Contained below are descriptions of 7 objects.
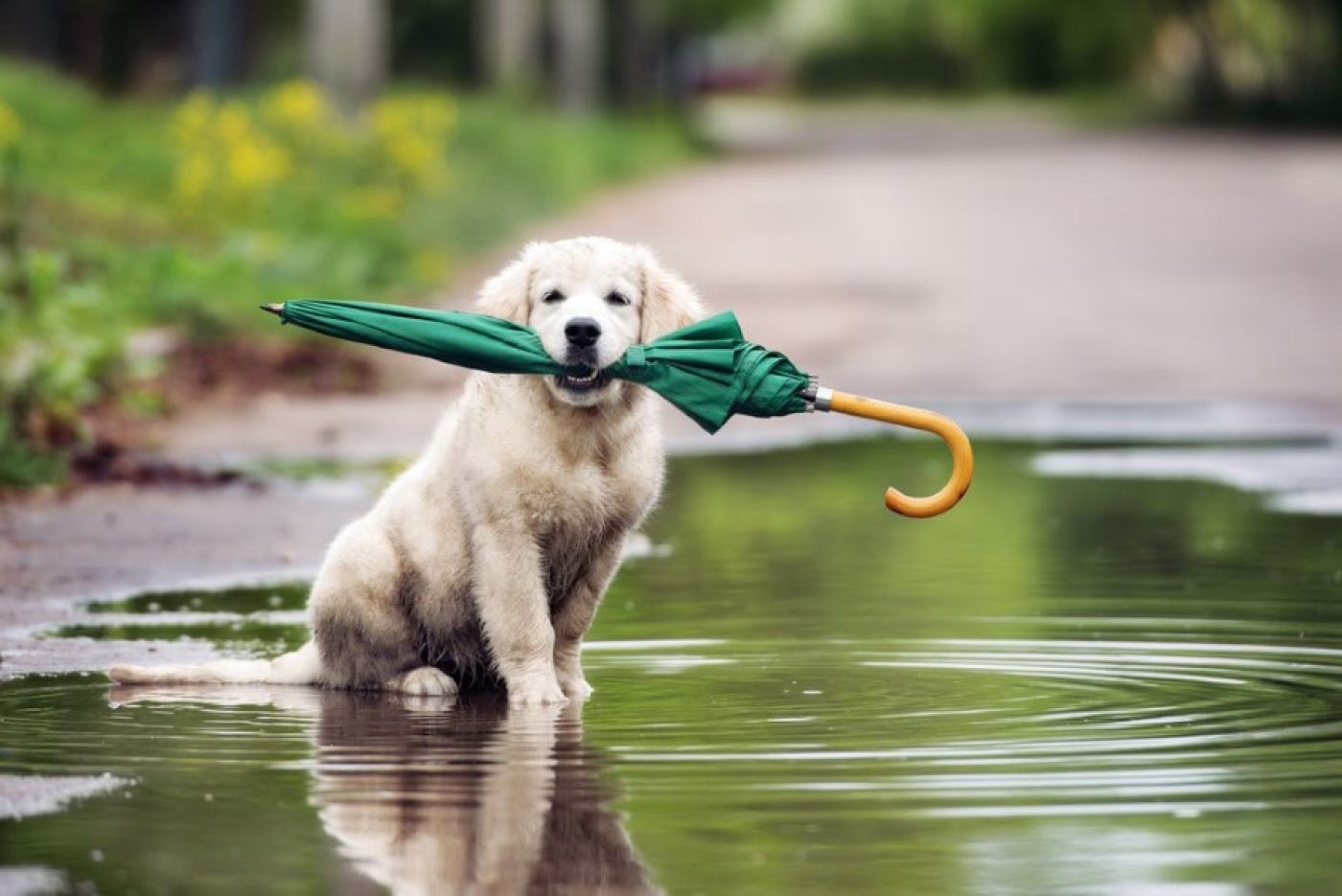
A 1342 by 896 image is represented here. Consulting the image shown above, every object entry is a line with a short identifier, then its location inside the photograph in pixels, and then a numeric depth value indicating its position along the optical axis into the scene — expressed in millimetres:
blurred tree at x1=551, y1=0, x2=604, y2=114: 50469
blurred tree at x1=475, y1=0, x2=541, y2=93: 45969
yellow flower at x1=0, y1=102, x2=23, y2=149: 22312
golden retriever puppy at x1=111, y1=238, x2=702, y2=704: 8227
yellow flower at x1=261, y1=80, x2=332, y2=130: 28562
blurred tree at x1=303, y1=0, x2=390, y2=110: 33156
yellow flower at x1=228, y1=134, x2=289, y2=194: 24438
